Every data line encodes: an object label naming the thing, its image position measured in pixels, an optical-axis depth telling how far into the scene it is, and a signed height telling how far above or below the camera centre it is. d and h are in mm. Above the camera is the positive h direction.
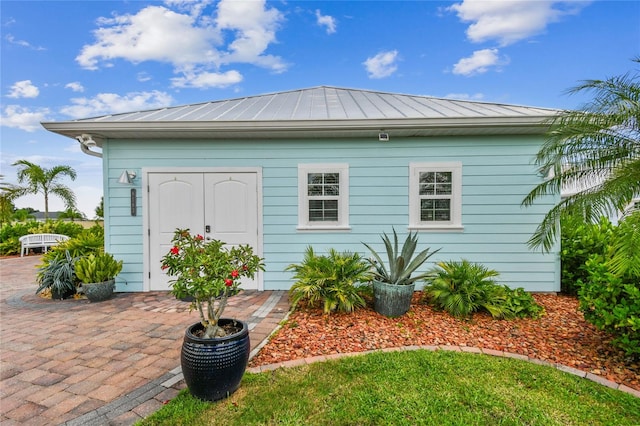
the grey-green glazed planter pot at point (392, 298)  3854 -1193
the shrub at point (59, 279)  4953 -1233
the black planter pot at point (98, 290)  4711 -1359
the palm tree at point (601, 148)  2990 +674
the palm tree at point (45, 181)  11094 +969
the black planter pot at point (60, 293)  4961 -1481
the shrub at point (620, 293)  2508 -814
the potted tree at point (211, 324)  2148 -963
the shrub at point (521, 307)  3924 -1330
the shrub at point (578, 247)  4871 -661
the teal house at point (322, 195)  5145 +228
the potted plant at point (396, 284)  3865 -1021
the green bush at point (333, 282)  3922 -1019
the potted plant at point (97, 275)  4734 -1119
